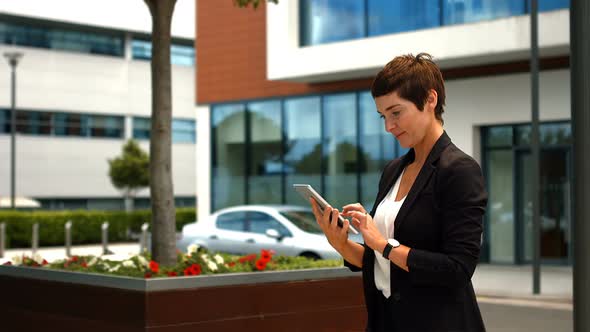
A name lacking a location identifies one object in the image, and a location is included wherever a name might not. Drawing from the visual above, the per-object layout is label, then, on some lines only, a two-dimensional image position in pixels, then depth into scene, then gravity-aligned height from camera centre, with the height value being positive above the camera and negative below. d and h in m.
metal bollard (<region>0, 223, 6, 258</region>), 28.33 -1.80
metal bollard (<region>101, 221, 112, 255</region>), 28.25 -1.76
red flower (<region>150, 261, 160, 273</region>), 7.26 -0.69
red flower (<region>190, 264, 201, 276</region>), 6.97 -0.68
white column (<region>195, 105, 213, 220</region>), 28.66 +0.52
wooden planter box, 6.37 -0.90
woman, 3.05 -0.15
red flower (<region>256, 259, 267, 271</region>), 7.58 -0.71
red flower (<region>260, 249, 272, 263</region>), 7.77 -0.66
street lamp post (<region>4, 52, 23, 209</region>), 33.56 +4.38
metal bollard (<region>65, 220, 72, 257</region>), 26.89 -1.71
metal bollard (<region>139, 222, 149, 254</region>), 25.89 -1.65
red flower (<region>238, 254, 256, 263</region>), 7.89 -0.68
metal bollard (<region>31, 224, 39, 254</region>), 28.41 -1.76
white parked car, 17.12 -1.07
